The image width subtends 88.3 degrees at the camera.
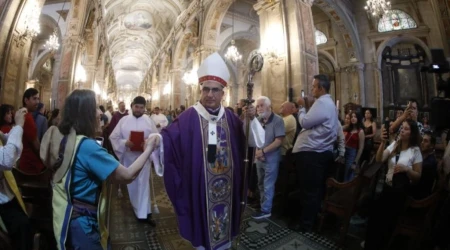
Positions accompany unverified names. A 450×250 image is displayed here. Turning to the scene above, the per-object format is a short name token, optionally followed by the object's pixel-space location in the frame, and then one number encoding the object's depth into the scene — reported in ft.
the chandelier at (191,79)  39.70
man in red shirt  9.00
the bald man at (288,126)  13.65
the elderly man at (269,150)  11.47
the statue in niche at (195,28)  40.41
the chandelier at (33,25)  19.81
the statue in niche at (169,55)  56.33
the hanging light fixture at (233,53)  39.20
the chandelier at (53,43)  28.27
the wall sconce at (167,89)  55.47
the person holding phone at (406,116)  9.89
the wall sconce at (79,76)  31.24
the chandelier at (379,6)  27.61
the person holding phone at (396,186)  8.09
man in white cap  6.44
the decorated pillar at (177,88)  52.21
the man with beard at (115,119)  15.62
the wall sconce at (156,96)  72.31
